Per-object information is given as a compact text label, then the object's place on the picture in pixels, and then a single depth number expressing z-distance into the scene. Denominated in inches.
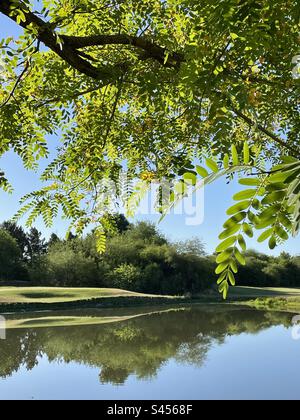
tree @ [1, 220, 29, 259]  1657.2
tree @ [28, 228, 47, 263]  1747.0
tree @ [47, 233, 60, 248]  1441.9
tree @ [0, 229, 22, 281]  1221.7
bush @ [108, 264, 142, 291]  1177.4
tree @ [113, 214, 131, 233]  1480.1
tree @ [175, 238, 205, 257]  1320.1
